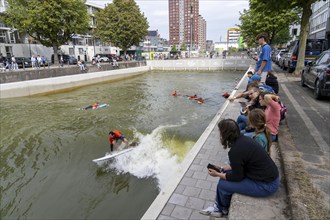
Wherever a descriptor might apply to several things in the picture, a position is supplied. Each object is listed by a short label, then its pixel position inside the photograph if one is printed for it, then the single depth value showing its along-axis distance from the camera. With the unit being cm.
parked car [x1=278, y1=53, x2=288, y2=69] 2277
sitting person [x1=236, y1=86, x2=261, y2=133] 598
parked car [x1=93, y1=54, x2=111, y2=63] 4958
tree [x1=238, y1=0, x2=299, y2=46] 3058
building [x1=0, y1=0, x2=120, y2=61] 3988
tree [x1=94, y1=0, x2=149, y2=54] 4472
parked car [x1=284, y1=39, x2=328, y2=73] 1814
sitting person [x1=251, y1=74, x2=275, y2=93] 617
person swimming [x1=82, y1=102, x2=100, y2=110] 1664
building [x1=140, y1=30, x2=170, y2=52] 12669
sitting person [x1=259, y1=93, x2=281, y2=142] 463
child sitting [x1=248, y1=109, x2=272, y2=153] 363
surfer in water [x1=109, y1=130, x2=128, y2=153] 823
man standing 696
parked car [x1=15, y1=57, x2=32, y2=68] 3076
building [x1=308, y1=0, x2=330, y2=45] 3500
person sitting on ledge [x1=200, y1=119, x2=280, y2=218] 311
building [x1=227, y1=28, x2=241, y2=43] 15912
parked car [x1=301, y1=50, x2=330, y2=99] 906
